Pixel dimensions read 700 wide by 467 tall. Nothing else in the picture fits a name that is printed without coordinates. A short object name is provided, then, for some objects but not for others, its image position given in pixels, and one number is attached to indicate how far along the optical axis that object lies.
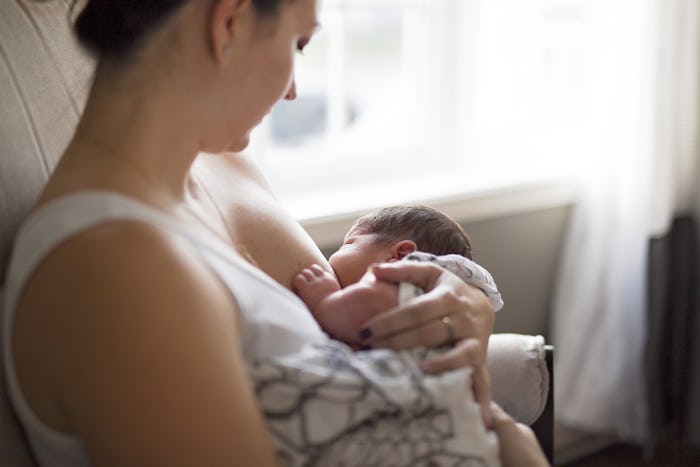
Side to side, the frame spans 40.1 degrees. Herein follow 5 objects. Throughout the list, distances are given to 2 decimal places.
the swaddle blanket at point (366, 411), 0.96
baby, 1.22
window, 2.62
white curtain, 2.54
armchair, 1.07
